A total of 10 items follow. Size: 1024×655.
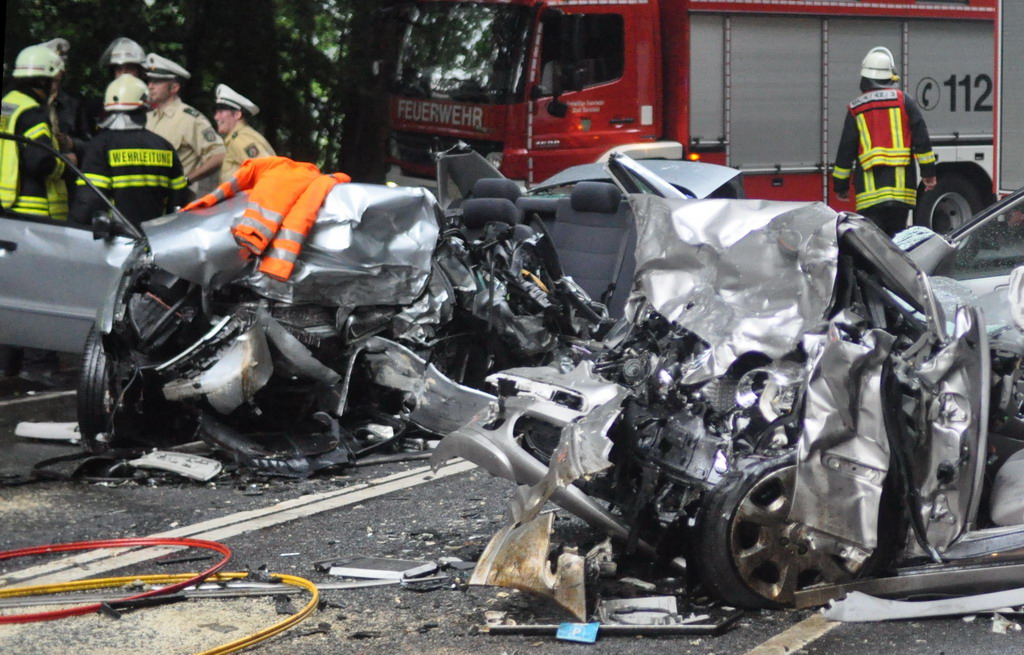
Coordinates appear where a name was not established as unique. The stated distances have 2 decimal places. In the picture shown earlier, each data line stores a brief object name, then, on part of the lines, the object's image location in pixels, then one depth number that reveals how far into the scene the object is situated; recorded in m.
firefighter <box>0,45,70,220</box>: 17.70
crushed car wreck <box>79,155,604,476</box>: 13.52
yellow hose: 10.03
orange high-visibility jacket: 13.63
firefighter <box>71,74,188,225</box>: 17.55
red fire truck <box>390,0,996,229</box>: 26.59
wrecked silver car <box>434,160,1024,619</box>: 8.84
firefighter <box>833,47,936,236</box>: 21.53
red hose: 10.88
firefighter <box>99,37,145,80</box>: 21.17
